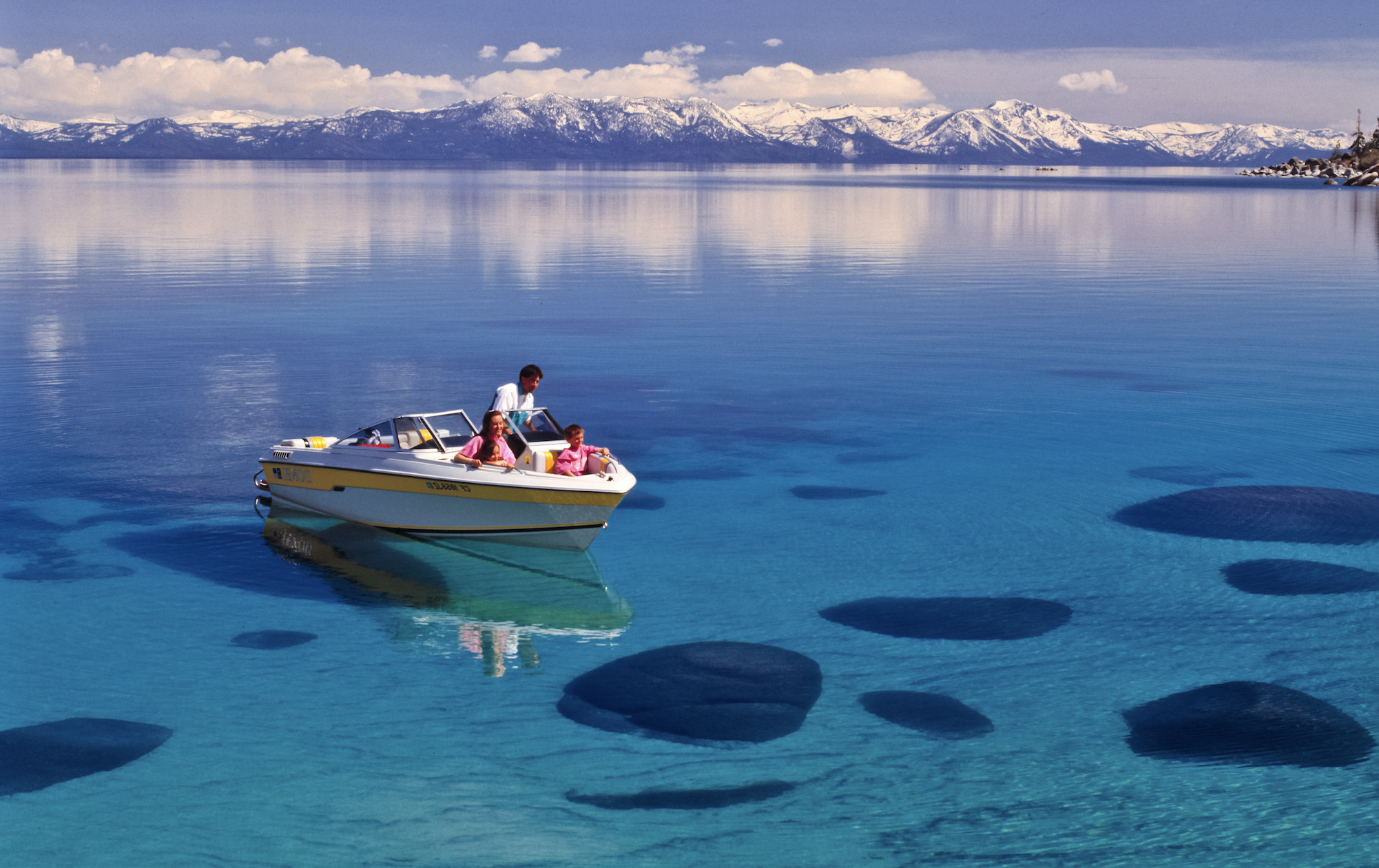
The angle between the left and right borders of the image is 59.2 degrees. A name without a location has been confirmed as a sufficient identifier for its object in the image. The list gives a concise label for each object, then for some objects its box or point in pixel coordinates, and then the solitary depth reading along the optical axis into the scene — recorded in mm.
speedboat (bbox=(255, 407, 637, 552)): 18797
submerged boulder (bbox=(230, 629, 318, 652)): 15891
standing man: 19875
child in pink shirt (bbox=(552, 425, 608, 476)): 18875
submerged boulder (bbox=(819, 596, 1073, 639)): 16281
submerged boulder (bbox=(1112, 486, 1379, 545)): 20172
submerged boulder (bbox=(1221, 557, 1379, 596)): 17688
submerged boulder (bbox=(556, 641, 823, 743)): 13508
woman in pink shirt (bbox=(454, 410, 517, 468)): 19078
